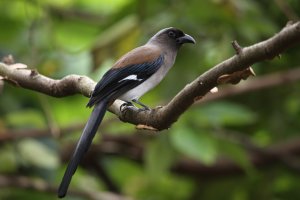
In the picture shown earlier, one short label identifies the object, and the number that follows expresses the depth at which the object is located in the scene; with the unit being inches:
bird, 219.1
